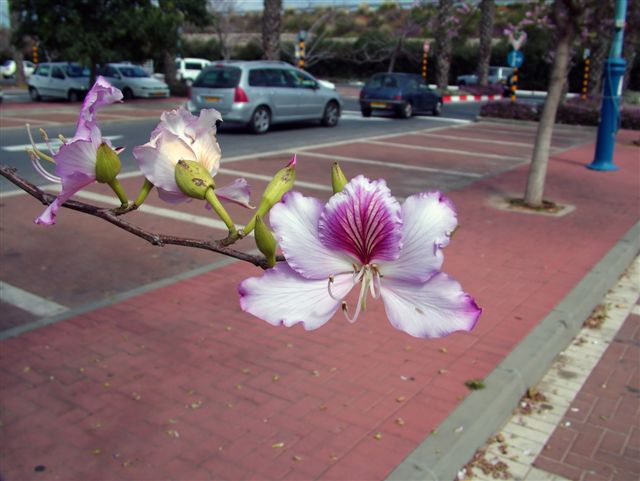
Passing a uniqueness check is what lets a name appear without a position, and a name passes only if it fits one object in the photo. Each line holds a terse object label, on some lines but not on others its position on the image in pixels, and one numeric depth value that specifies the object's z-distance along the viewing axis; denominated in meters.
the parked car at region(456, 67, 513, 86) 45.25
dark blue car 22.23
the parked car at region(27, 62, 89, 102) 25.59
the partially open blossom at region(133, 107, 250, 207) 1.03
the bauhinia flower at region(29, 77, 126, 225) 0.99
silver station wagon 16.38
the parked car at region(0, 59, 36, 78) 48.16
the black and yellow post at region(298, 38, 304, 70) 27.18
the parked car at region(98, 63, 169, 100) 26.43
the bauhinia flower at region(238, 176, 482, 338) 0.93
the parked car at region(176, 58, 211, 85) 41.73
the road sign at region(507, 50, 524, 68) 24.36
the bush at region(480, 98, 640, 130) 20.83
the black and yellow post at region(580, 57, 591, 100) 26.91
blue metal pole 12.20
